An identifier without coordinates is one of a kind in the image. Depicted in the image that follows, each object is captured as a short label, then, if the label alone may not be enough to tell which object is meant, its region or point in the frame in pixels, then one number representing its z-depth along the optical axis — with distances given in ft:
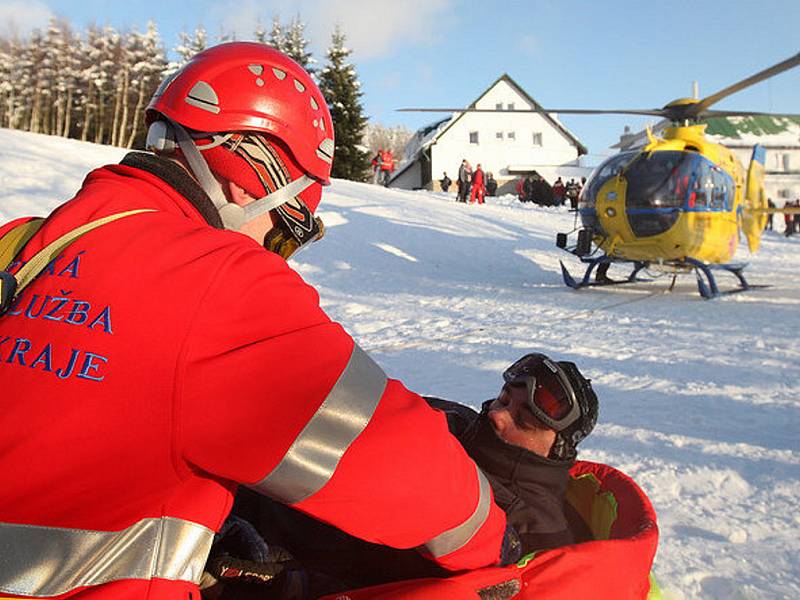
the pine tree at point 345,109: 110.11
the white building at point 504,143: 131.34
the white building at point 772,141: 123.34
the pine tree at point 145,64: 146.00
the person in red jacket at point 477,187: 79.92
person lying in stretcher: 4.86
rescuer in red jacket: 2.98
